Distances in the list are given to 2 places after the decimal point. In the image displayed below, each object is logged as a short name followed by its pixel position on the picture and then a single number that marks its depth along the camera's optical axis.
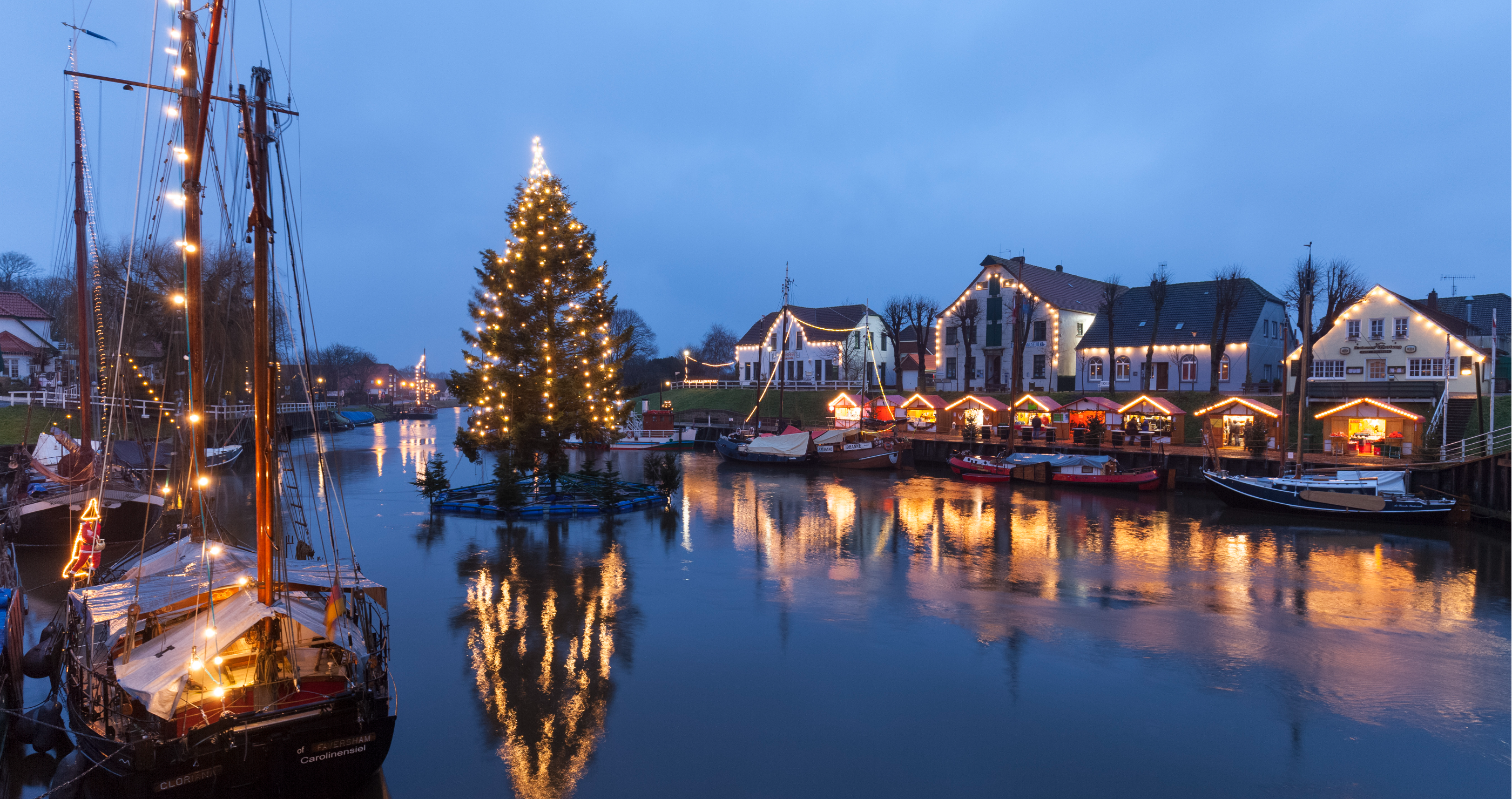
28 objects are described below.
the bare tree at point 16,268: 74.31
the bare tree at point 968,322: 55.78
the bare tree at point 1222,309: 44.56
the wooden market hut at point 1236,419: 36.38
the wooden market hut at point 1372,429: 33.25
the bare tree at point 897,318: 57.75
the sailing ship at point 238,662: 7.39
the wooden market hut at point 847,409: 53.62
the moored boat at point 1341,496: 25.38
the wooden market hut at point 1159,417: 39.53
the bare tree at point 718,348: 116.19
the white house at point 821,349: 64.25
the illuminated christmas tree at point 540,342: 25.14
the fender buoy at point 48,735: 9.46
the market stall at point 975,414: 46.03
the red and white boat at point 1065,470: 33.84
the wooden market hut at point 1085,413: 41.12
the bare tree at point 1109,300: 50.25
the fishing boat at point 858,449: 41.88
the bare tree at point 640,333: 105.92
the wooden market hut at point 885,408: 52.50
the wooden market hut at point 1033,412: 42.97
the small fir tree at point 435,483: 25.75
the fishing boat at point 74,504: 19.48
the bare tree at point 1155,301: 47.69
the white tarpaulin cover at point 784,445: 43.28
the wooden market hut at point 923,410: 49.26
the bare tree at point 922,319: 57.88
